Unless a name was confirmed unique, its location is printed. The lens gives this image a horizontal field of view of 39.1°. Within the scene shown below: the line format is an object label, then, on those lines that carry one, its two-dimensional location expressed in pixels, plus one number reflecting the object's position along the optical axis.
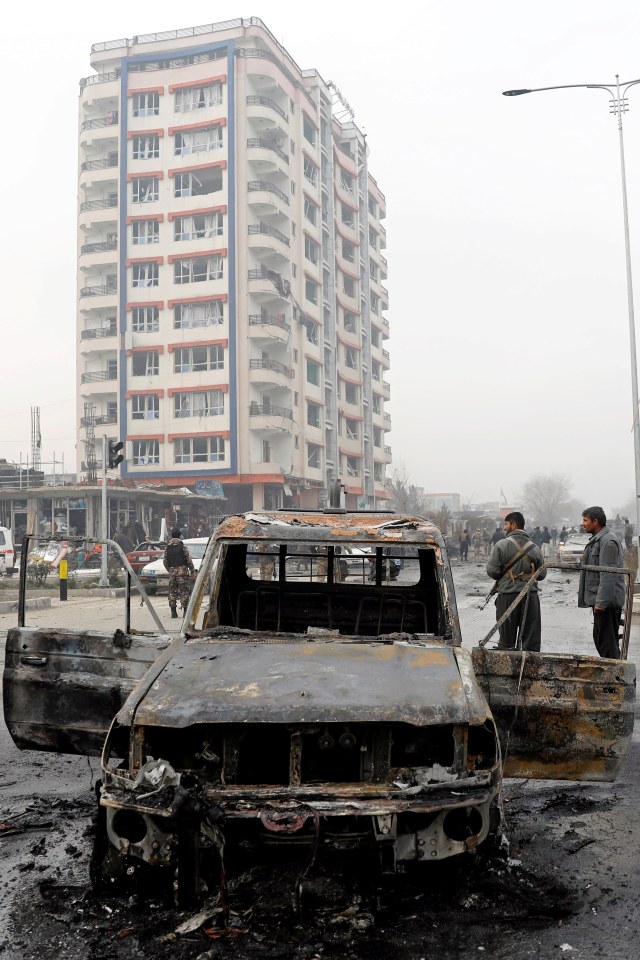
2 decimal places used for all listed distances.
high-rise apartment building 53.50
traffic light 22.84
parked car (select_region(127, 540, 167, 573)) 26.64
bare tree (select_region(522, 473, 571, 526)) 170.00
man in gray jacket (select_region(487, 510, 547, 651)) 9.05
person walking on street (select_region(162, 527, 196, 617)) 16.30
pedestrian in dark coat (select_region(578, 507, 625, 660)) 8.38
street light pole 26.69
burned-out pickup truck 3.68
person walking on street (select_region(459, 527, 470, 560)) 44.72
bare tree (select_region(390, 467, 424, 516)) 85.62
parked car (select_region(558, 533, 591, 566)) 34.45
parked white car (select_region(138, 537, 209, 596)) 23.07
